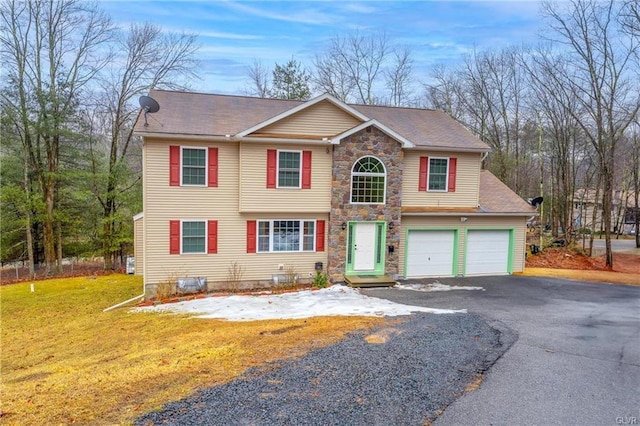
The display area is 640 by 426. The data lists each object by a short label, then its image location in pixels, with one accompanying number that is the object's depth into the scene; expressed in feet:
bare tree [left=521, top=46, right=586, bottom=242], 69.97
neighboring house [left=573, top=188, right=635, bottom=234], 119.24
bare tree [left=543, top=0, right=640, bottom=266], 57.57
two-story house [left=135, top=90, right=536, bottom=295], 41.24
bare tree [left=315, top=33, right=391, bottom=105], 98.84
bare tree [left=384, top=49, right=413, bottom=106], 100.58
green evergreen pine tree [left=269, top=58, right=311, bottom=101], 91.71
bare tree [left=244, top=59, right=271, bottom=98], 100.83
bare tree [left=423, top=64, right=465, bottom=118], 98.68
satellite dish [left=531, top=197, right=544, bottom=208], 56.24
